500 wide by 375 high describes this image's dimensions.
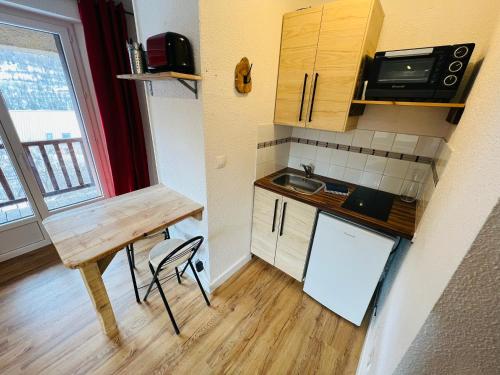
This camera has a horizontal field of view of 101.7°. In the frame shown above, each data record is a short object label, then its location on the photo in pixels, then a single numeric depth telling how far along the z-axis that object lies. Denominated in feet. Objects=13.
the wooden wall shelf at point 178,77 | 3.38
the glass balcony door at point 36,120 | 6.00
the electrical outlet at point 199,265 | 5.41
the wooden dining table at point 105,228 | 3.61
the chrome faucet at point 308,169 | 6.48
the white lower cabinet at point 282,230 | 5.34
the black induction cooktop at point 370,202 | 4.48
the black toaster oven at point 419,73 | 3.43
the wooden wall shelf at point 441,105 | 3.61
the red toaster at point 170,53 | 3.51
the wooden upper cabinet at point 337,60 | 4.04
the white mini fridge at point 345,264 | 4.27
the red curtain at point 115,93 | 6.49
